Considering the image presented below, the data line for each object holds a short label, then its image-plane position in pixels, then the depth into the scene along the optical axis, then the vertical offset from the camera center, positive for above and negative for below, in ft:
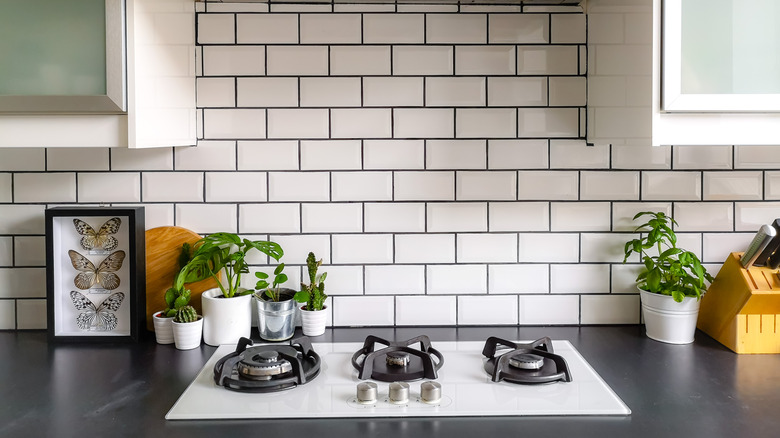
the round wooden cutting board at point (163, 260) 5.90 -0.48
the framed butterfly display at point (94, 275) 5.74 -0.59
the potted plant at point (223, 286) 5.56 -0.68
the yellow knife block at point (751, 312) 5.30 -0.83
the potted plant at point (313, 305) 5.74 -0.86
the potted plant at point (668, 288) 5.47 -0.67
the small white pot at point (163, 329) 5.57 -1.02
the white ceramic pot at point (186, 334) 5.42 -1.04
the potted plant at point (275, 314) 5.58 -0.90
